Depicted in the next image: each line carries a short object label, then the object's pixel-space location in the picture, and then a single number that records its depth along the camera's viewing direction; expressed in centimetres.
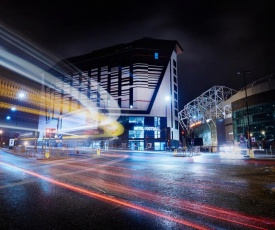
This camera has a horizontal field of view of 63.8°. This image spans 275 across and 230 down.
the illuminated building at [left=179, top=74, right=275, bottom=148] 6744
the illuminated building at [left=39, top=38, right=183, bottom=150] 7819
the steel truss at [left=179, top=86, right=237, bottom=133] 10188
